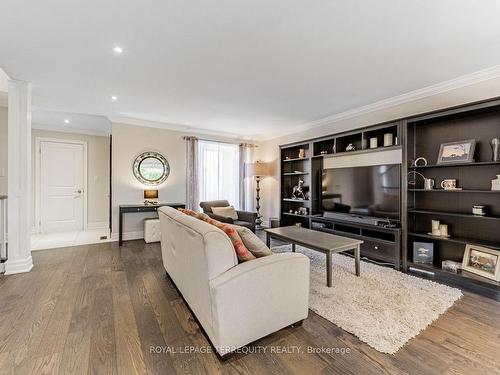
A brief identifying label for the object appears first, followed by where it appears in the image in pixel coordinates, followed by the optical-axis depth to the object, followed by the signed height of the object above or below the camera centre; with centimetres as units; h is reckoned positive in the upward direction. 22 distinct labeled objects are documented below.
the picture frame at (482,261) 247 -80
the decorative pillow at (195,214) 227 -27
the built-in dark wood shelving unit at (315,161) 338 +55
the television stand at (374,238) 313 -72
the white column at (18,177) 300 +12
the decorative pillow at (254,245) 180 -44
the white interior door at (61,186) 534 +2
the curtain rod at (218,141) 530 +112
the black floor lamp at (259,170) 581 +43
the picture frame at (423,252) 301 -82
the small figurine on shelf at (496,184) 245 +4
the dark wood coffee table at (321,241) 256 -64
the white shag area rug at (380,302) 182 -108
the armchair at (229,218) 444 -56
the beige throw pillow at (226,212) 467 -49
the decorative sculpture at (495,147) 249 +43
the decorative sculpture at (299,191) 510 -8
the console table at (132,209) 432 -40
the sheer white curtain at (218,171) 564 +39
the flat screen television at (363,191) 332 -5
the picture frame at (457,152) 269 +43
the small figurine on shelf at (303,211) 471 -47
